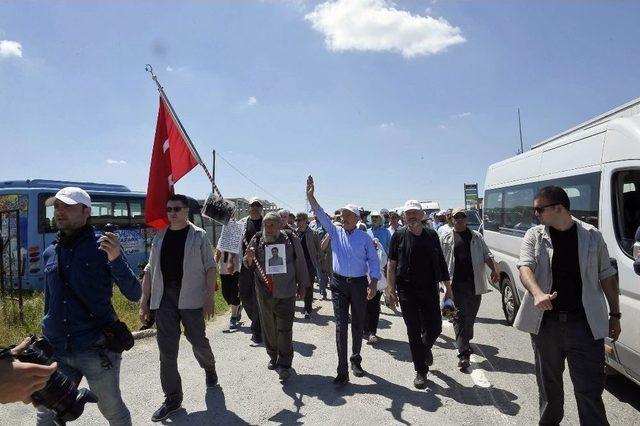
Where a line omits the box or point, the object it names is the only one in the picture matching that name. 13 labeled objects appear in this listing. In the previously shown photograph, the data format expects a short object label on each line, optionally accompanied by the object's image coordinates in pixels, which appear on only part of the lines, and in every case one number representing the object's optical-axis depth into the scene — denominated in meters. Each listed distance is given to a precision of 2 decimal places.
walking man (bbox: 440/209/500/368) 5.38
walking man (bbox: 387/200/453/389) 4.76
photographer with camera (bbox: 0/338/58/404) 1.64
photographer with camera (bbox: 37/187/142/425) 2.94
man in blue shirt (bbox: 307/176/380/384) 4.96
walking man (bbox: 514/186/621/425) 3.01
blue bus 11.52
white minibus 3.84
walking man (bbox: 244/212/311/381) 5.03
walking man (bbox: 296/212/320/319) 8.33
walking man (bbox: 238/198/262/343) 6.64
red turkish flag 4.91
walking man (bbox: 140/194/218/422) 4.20
